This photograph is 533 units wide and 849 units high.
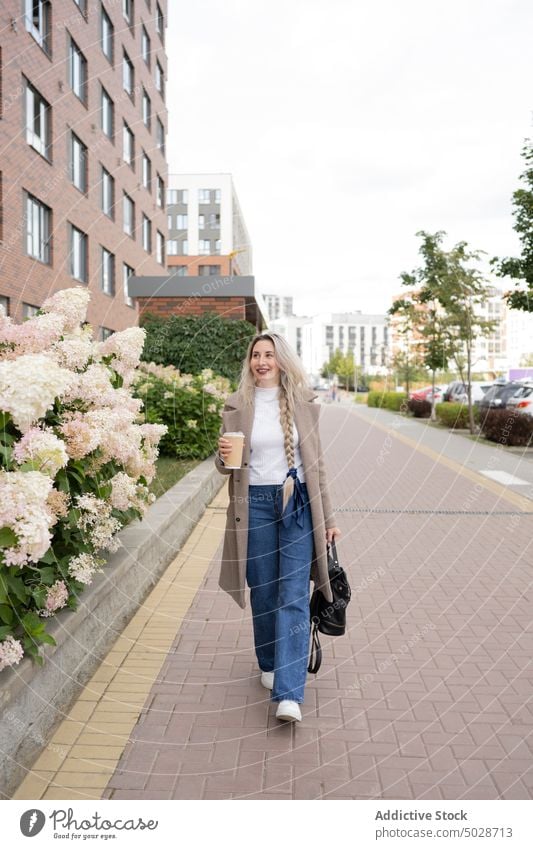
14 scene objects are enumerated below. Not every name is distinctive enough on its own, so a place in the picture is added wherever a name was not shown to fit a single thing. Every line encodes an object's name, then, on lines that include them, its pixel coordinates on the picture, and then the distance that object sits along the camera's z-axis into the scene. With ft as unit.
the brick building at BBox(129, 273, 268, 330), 61.87
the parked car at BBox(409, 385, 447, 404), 128.75
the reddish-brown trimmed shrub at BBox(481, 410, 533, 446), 64.08
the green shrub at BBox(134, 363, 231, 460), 40.63
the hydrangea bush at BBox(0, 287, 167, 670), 9.48
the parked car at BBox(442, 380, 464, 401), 119.48
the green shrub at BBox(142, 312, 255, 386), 57.82
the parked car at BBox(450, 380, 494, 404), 109.19
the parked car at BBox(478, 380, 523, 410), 85.66
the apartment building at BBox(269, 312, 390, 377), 426.51
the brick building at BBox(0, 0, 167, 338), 71.00
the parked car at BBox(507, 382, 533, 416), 69.36
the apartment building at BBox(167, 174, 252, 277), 232.32
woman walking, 12.71
